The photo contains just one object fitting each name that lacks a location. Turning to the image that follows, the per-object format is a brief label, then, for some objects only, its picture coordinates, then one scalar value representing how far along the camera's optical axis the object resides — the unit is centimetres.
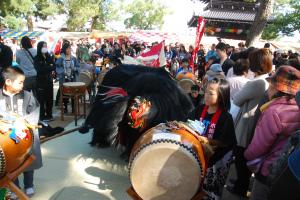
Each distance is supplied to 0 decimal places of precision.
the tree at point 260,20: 752
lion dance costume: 362
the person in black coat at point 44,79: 576
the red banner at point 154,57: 573
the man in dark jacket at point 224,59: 528
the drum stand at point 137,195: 229
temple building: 1750
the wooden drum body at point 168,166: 215
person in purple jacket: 221
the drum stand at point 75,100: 593
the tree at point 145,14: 5134
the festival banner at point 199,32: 749
